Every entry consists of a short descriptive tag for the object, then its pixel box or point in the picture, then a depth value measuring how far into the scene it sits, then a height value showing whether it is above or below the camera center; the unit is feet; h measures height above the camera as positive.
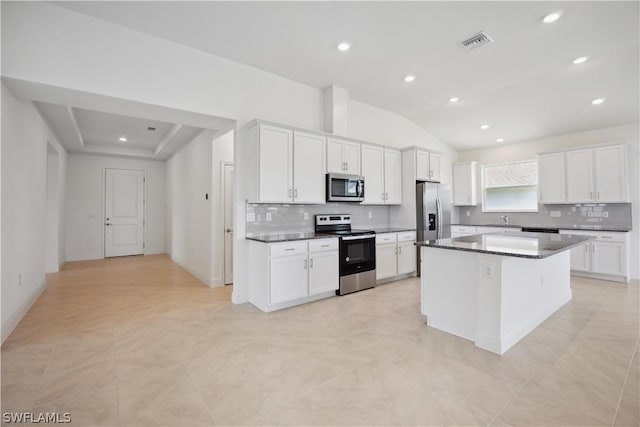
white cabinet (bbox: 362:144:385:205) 16.35 +2.41
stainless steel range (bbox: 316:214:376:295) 13.76 -1.92
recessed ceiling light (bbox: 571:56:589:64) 12.17 +6.50
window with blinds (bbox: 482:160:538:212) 20.49 +2.08
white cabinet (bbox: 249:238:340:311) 11.64 -2.33
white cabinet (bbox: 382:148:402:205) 17.46 +2.39
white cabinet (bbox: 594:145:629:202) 16.06 +2.27
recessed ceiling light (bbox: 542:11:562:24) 9.59 +6.56
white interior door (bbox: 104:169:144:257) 25.29 +0.42
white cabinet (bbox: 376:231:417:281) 15.48 -2.11
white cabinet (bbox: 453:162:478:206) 22.64 +2.45
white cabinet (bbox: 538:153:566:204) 18.19 +2.32
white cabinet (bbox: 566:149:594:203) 17.12 +2.31
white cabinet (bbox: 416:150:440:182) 17.85 +3.10
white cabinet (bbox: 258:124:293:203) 12.41 +2.26
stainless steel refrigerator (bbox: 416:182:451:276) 17.20 +0.29
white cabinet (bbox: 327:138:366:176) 14.71 +3.09
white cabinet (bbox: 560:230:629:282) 15.60 -2.31
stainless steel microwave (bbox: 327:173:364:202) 14.49 +1.46
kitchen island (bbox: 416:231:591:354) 8.23 -2.20
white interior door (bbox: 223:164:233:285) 16.31 -0.39
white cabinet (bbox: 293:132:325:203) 13.48 +2.29
